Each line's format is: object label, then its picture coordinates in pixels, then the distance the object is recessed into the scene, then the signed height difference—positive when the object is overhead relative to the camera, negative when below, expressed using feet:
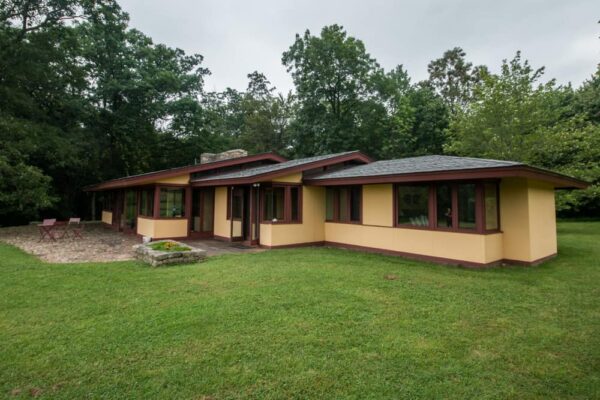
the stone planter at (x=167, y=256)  22.96 -3.16
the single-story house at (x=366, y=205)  23.79 +0.90
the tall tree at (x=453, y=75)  89.82 +41.14
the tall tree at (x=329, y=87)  80.59 +33.48
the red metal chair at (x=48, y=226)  35.89 -1.48
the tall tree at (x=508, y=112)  47.80 +16.09
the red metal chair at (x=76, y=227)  40.53 -2.34
